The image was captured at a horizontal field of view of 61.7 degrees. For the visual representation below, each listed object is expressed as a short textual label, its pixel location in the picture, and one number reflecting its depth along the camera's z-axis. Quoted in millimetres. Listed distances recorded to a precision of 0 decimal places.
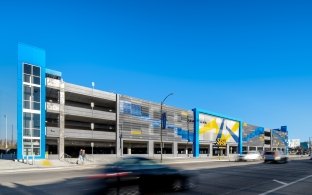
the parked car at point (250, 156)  37162
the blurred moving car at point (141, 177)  8396
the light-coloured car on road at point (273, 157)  30909
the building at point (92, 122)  32687
